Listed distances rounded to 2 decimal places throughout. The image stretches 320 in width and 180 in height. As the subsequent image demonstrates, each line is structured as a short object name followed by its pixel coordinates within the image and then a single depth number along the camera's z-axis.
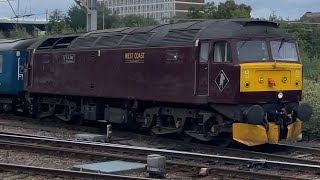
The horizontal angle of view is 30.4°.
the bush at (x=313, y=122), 16.62
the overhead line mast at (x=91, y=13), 25.58
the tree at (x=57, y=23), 53.16
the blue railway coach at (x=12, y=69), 23.69
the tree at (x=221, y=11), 68.06
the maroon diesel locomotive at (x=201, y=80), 13.91
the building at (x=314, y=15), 104.18
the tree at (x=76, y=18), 70.62
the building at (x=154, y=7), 151.00
